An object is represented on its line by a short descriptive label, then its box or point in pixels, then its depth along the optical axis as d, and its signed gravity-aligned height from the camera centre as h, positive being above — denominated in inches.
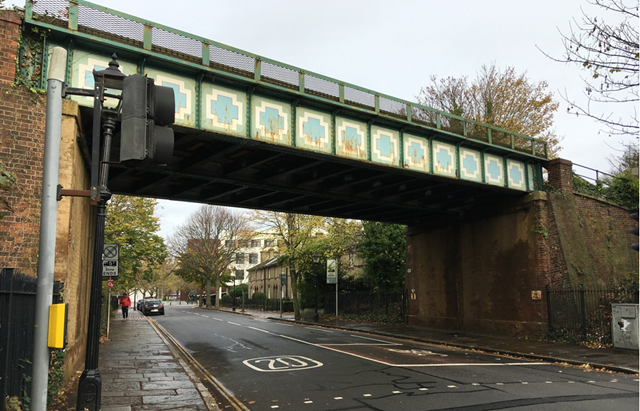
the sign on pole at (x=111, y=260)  641.0 +21.2
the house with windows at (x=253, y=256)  1390.3 +106.7
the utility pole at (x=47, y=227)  148.0 +15.5
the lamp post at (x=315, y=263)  1201.1 +27.5
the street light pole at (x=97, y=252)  190.5 +9.7
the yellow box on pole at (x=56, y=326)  149.1 -15.2
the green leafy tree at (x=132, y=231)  977.5 +93.9
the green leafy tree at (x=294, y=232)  1301.7 +114.5
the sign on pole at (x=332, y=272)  1198.9 +5.8
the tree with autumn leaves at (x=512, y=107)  1355.8 +459.3
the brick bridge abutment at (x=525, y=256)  759.7 +26.9
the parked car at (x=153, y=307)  1720.4 -110.3
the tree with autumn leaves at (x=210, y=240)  2357.3 +171.6
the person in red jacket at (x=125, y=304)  1450.5 -84.4
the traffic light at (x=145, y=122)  178.2 +57.0
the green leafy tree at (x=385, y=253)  1248.2 +53.8
